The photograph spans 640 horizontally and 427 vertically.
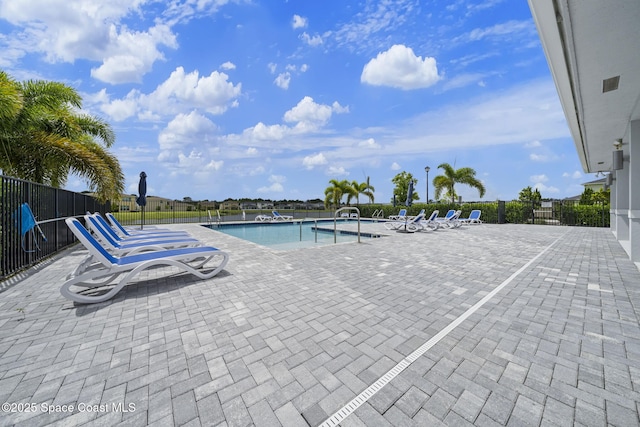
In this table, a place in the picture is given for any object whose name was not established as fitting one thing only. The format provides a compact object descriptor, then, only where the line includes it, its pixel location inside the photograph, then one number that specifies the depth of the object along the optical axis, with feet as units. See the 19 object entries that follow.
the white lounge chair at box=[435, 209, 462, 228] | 48.83
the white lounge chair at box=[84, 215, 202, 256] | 15.85
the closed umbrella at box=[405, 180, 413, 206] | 52.40
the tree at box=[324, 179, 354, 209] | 92.17
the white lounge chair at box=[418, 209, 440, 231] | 43.35
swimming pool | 36.14
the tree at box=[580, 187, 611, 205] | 74.28
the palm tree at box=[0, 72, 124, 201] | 23.89
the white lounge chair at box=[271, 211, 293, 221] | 67.83
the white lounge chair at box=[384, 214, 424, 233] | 42.01
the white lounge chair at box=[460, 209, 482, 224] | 57.99
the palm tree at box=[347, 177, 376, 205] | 94.14
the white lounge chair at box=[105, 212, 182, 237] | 22.10
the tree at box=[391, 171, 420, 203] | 98.02
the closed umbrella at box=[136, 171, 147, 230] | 40.47
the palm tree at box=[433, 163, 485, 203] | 71.97
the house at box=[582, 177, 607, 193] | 115.38
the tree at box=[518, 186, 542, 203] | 112.68
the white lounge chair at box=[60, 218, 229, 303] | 11.58
